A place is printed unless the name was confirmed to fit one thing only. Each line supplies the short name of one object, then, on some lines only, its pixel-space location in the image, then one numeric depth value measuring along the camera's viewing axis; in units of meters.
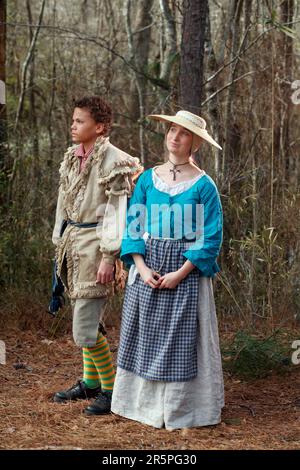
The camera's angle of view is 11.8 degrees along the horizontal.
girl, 7.29
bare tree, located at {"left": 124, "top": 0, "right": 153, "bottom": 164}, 13.30
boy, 7.72
